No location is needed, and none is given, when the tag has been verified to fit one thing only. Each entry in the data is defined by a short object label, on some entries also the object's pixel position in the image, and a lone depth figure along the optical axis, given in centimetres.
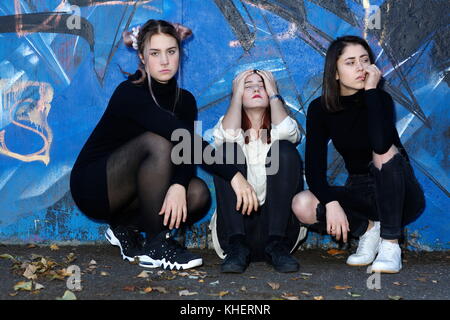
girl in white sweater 352
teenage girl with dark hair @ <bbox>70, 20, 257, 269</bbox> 344
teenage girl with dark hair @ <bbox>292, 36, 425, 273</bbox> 345
